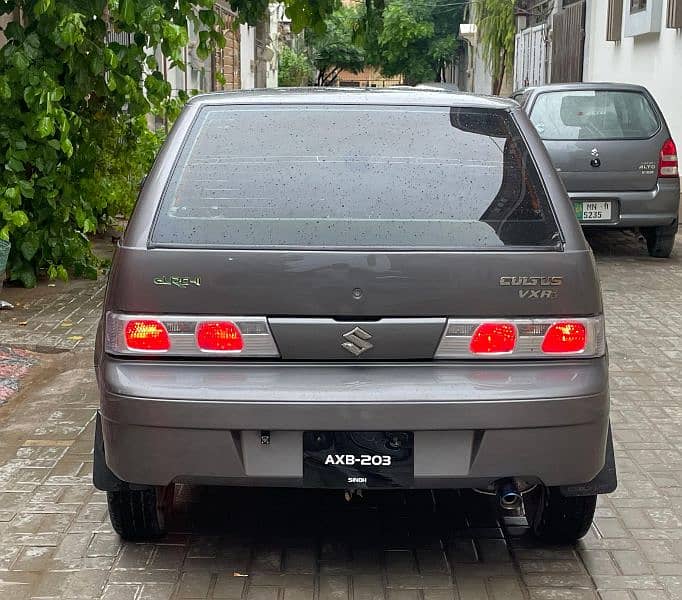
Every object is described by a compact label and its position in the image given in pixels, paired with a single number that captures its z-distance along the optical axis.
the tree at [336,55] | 52.78
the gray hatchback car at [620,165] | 11.30
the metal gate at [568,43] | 23.11
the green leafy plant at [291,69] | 45.84
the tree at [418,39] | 45.31
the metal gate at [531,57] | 27.23
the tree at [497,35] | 32.25
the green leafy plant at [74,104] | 8.11
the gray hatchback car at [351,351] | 3.60
